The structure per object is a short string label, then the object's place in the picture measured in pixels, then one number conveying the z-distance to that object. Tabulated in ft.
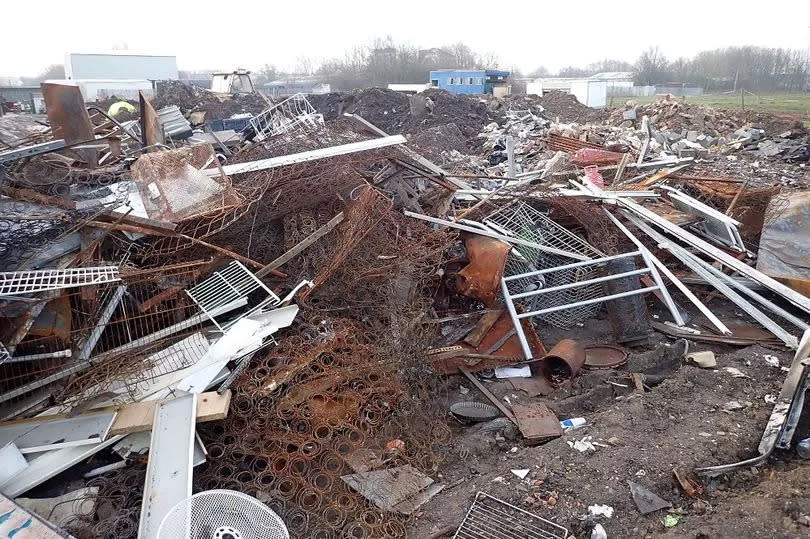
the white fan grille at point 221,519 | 8.01
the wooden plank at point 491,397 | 13.32
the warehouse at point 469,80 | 106.42
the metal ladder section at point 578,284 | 15.94
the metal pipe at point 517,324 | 15.66
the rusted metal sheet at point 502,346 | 15.40
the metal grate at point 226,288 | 13.09
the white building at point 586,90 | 102.17
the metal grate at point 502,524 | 9.50
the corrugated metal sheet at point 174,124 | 27.04
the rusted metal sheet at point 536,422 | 12.34
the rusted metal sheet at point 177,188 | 14.08
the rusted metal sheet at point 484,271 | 15.94
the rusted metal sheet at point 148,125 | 22.36
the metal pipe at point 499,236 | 17.02
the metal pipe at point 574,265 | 16.34
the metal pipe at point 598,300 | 16.32
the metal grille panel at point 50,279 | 10.57
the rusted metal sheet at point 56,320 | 11.40
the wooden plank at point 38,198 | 13.78
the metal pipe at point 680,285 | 16.58
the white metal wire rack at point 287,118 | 23.48
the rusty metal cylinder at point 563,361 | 15.03
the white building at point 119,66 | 100.27
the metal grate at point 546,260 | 17.24
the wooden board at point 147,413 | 10.46
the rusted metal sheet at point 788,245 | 17.25
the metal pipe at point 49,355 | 10.86
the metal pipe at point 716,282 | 15.73
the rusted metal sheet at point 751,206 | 20.97
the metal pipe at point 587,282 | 16.10
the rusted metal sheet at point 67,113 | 13.99
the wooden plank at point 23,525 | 8.26
